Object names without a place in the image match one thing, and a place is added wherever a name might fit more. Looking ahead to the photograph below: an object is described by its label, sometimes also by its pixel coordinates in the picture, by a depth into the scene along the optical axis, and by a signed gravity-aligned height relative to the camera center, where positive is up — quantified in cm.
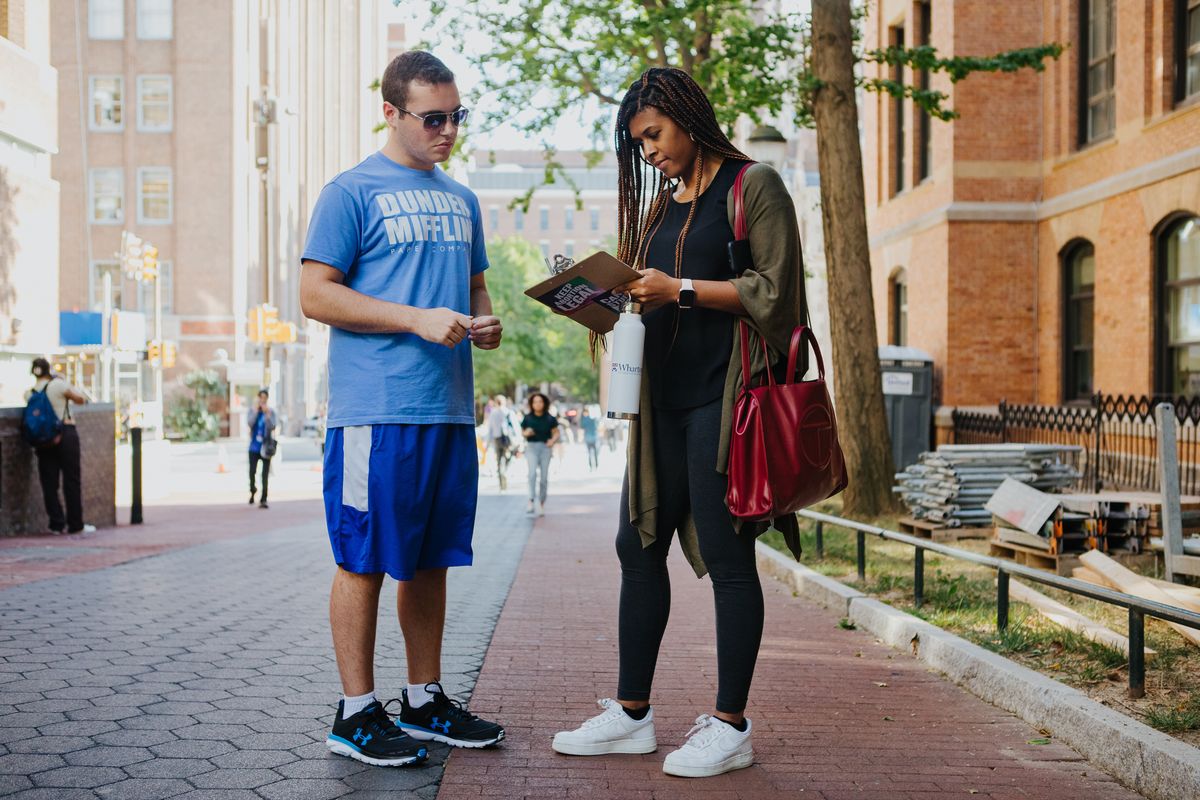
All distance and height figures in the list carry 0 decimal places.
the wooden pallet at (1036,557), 763 -100
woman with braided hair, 360 +5
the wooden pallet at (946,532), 1027 -109
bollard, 1452 -93
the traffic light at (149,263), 2852 +326
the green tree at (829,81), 1221 +373
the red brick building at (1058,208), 1553 +298
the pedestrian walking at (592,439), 3152 -96
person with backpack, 1212 -40
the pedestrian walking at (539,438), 1719 -51
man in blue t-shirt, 364 +7
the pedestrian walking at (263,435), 1848 -53
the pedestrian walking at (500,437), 2367 -68
